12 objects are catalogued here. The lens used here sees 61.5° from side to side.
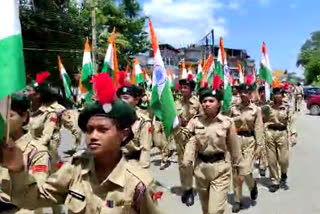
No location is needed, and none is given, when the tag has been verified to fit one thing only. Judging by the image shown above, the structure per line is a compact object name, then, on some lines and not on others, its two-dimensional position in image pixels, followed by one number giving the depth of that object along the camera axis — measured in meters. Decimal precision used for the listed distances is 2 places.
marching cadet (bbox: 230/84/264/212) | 4.49
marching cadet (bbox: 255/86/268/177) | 5.42
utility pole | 13.27
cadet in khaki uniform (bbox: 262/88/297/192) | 4.97
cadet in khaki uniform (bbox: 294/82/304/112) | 15.28
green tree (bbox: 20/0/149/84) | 14.02
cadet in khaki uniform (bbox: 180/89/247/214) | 3.19
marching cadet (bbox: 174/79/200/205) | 5.15
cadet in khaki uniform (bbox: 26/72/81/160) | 3.84
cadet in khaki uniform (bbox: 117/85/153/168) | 2.90
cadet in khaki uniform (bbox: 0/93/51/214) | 1.83
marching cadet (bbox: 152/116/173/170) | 6.18
